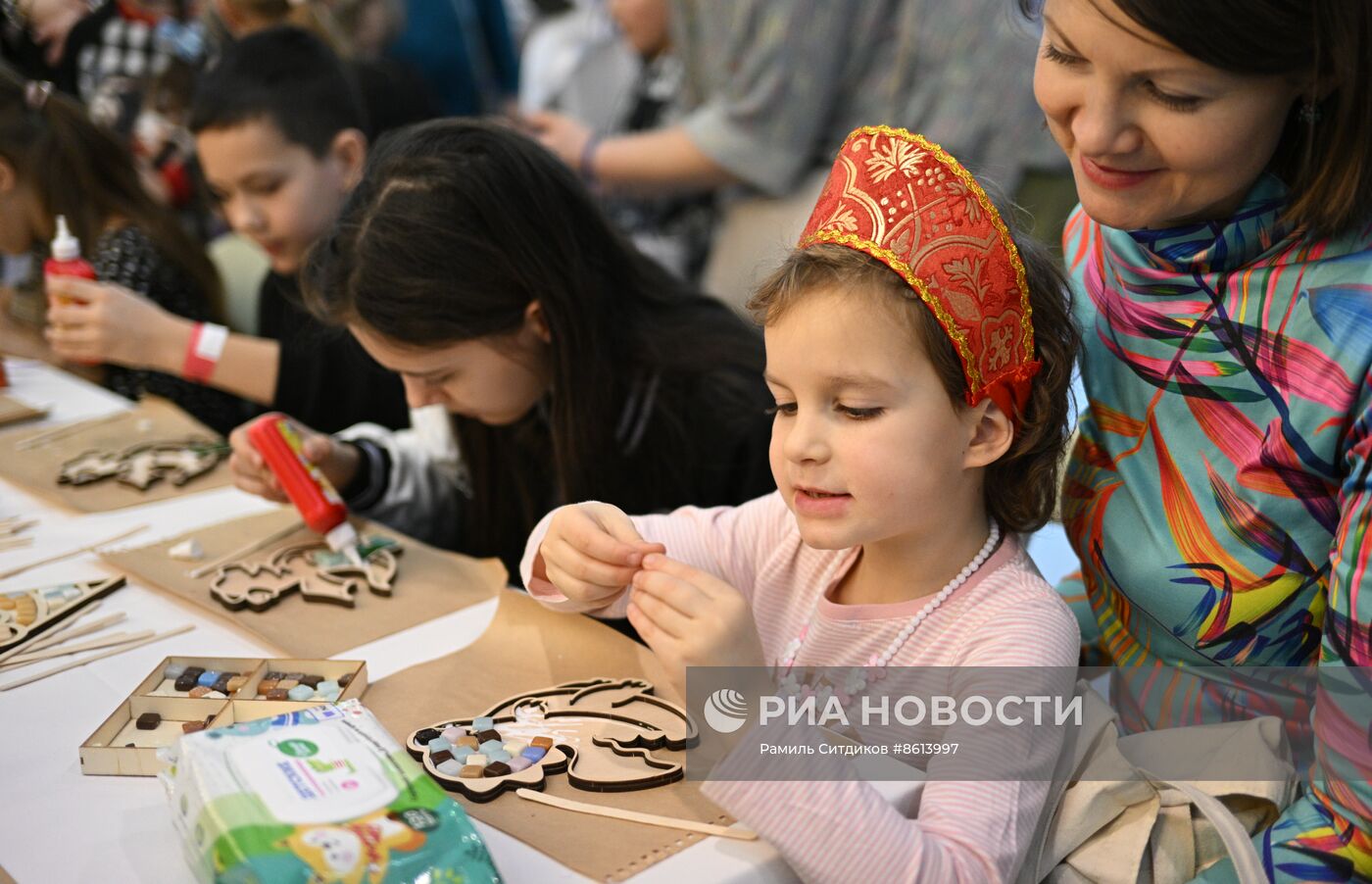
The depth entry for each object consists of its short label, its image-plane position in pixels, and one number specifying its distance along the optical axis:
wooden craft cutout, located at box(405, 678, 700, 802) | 0.99
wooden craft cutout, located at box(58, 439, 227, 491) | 1.68
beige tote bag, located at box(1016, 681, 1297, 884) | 0.94
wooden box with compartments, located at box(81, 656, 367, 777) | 1.01
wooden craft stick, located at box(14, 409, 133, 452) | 1.81
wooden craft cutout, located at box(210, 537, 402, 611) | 1.34
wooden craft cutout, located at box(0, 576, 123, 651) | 1.25
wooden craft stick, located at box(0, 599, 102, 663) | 1.22
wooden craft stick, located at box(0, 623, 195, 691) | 1.18
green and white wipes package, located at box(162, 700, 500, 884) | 0.78
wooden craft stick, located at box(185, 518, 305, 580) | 1.40
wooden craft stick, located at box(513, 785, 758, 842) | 0.93
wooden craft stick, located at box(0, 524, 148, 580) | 1.41
